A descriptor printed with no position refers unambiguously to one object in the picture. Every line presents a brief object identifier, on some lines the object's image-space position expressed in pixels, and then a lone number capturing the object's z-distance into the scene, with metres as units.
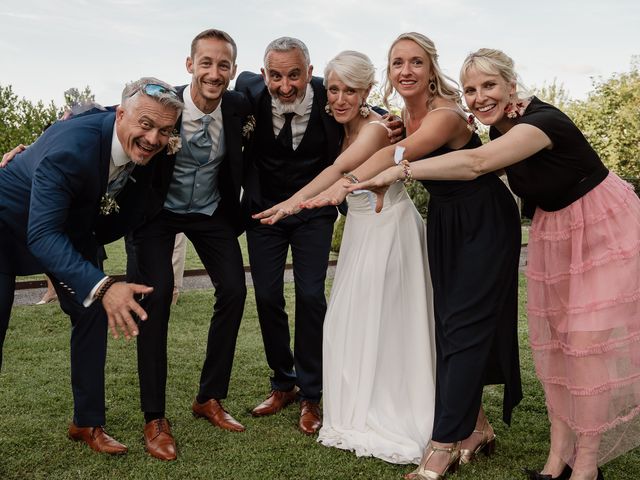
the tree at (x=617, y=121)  29.17
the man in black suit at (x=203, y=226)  4.18
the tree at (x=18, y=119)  16.91
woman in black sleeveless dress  3.63
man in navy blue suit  3.25
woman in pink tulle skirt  3.35
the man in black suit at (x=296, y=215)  4.57
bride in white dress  4.08
